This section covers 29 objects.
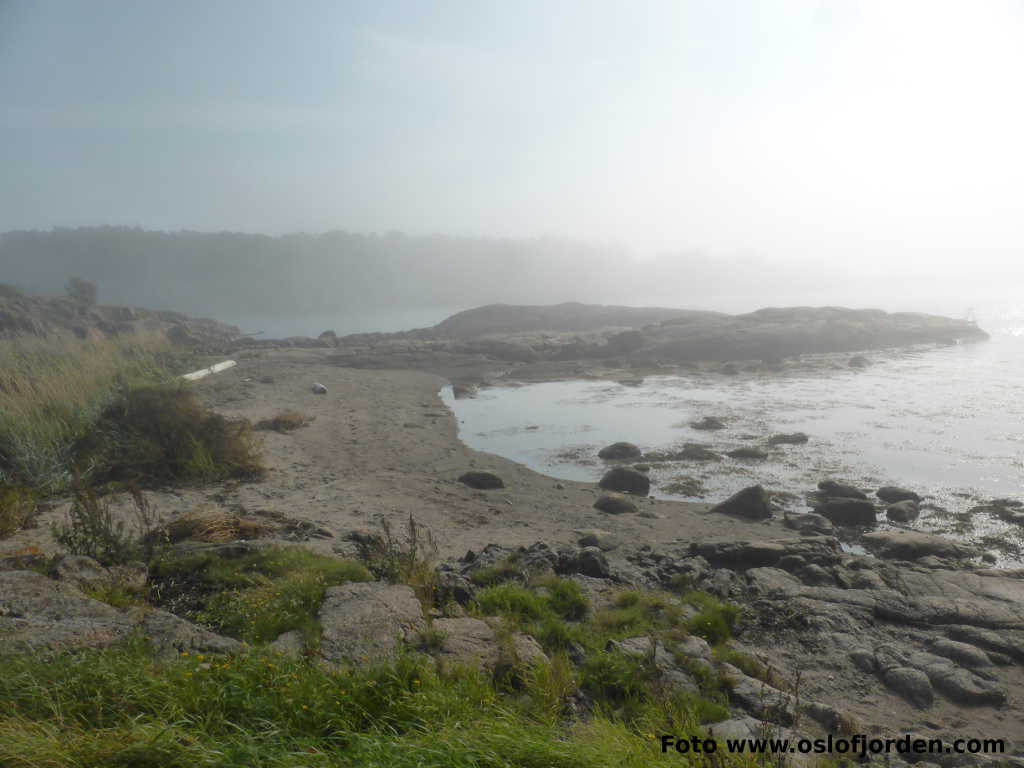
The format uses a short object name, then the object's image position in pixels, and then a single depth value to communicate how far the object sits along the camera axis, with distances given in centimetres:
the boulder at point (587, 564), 778
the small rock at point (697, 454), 1662
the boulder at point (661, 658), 470
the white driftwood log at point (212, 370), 2416
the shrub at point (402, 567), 600
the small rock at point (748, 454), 1650
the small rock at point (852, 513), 1145
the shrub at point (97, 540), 642
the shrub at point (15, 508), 786
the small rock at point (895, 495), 1262
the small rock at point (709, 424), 2030
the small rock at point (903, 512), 1157
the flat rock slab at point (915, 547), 927
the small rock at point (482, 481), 1352
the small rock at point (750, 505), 1178
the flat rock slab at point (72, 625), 394
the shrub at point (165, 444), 1096
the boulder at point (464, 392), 2820
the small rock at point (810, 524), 1096
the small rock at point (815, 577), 762
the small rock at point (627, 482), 1384
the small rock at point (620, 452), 1695
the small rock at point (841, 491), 1270
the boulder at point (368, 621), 452
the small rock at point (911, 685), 516
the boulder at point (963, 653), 575
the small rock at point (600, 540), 927
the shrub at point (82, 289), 5253
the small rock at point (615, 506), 1196
